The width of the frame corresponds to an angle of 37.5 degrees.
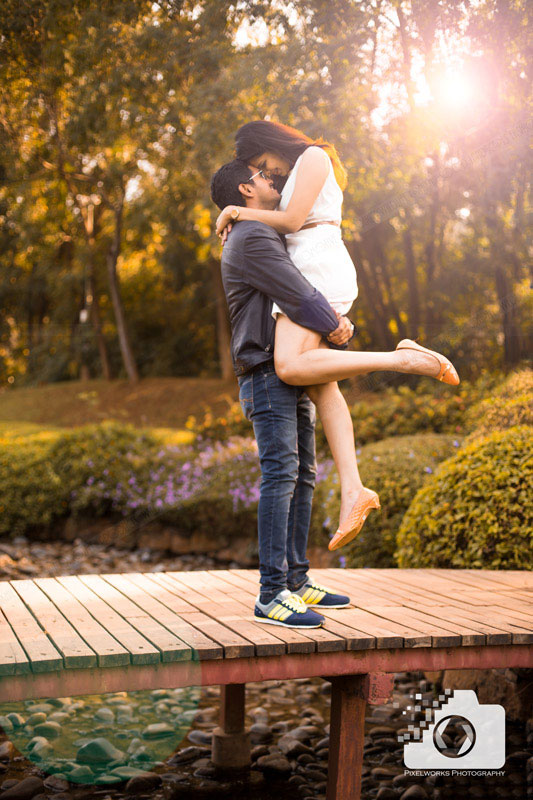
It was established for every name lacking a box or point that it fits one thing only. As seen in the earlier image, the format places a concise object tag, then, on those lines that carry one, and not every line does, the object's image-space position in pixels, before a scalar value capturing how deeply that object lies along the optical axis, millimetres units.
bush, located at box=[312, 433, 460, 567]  5254
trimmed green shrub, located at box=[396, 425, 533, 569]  4098
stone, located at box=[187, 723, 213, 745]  3828
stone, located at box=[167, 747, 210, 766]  3592
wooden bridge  2428
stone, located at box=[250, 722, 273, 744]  3838
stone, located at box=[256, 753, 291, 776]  3453
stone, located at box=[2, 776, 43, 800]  3080
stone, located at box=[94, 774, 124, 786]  3309
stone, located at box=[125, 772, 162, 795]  3221
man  2785
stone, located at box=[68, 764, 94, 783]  3326
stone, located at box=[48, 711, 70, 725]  4039
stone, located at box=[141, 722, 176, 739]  3834
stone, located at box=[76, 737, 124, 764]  3498
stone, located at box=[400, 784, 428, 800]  3146
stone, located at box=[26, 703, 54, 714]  4164
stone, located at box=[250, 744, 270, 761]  3621
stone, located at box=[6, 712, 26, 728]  3938
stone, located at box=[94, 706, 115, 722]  4070
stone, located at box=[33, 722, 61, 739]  3793
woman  2805
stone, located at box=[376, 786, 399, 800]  3175
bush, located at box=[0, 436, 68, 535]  8586
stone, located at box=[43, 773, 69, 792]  3213
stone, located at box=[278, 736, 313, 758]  3619
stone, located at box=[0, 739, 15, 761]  3511
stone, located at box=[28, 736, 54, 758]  3551
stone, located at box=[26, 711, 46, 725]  3980
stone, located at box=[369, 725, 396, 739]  3857
